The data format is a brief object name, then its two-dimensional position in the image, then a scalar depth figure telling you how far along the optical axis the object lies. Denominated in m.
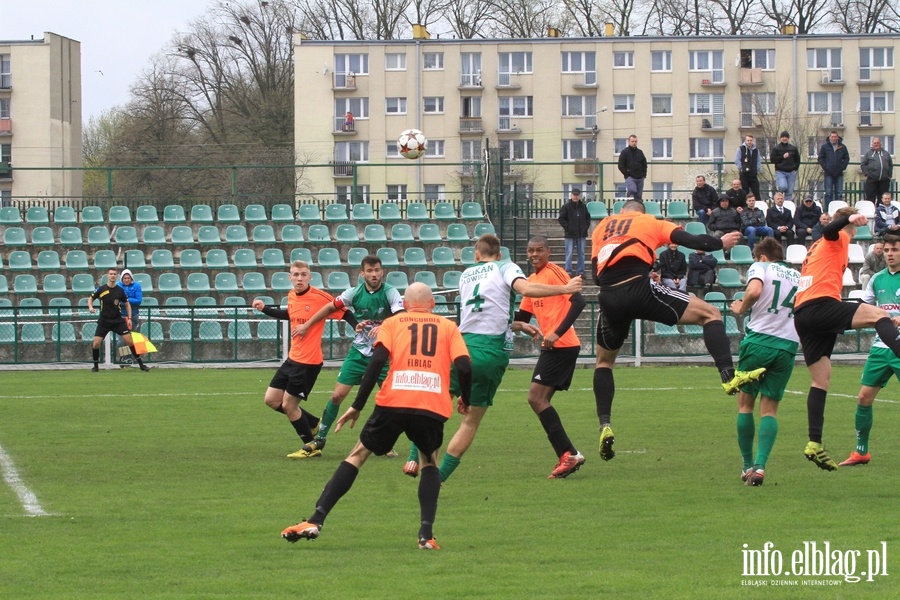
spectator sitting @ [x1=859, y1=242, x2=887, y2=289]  22.81
